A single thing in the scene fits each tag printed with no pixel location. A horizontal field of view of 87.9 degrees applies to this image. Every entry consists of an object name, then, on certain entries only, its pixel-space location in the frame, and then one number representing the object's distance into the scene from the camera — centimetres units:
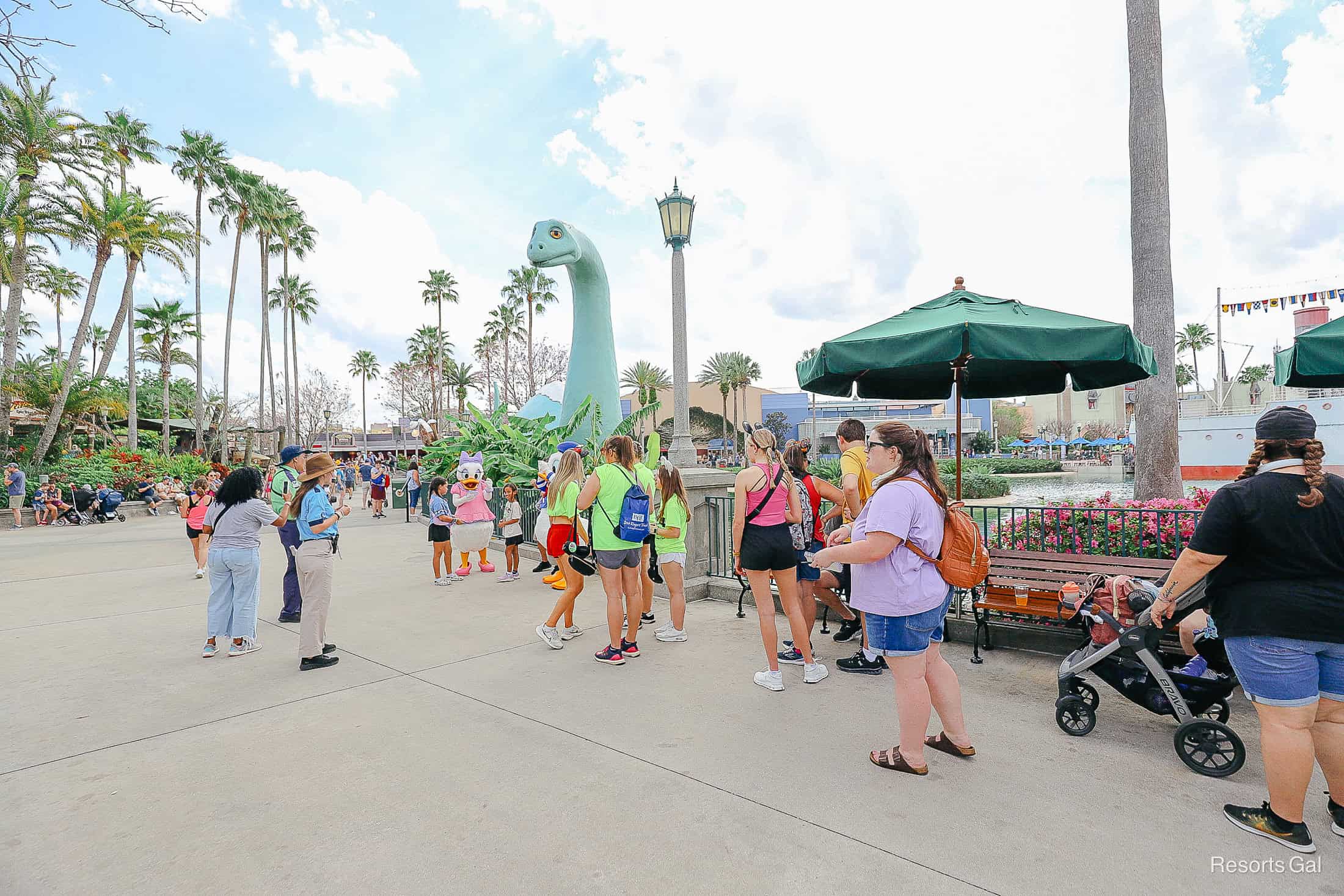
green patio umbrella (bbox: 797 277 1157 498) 473
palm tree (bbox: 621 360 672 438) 7600
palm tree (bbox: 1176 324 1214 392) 7619
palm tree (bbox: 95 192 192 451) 2498
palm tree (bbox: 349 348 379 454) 6906
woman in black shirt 258
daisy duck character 865
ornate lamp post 1030
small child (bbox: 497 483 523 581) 878
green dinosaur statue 1609
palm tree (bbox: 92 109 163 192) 2823
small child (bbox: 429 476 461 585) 852
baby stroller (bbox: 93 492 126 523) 1881
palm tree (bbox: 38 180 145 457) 2262
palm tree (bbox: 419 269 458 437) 5375
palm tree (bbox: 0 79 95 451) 1856
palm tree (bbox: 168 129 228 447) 3078
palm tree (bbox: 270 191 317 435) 3622
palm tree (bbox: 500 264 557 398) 5053
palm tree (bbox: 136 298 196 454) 3825
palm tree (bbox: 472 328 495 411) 5728
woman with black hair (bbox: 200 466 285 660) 552
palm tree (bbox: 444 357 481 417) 5975
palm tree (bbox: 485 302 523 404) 5418
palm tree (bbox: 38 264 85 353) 3195
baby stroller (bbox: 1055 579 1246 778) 328
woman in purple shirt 325
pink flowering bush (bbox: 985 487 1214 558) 552
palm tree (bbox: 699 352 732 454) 7206
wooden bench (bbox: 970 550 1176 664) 463
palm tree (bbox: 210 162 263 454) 3147
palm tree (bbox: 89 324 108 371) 5400
